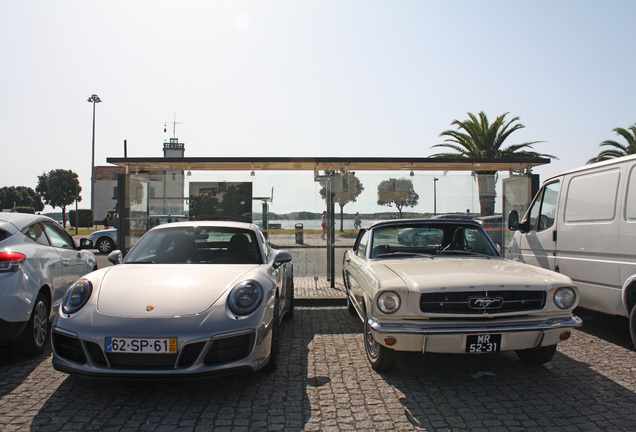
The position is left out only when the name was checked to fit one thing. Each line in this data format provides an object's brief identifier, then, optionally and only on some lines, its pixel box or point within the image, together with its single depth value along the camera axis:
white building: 9.94
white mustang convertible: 3.88
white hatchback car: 4.39
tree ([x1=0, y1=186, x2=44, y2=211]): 84.75
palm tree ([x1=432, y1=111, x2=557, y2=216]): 25.41
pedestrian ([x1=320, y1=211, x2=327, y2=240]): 9.91
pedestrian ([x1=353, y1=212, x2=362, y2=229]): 9.88
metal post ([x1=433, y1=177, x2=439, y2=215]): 10.04
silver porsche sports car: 3.47
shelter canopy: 9.55
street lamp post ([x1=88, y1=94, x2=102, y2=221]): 44.12
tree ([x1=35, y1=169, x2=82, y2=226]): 54.28
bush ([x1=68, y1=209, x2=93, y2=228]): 50.12
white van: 5.04
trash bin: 9.91
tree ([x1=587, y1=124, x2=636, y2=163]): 23.36
